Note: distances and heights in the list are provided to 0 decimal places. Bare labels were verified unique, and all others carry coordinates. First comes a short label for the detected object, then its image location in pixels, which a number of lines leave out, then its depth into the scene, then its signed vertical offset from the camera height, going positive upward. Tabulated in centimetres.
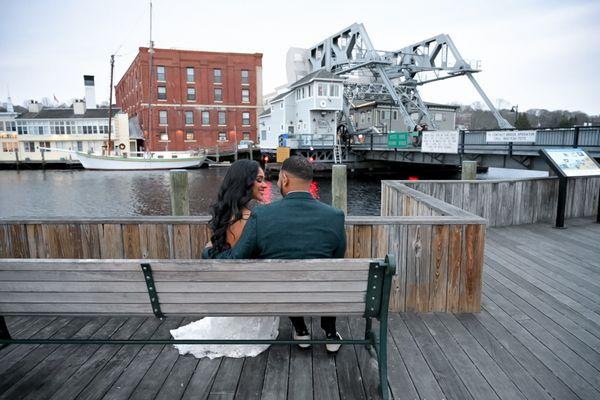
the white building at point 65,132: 5578 +215
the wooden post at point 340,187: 886 -89
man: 281 -56
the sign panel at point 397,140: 2923 +73
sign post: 840 -36
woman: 306 -78
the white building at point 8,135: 5695 +166
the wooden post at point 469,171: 1022 -56
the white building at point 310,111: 3991 +408
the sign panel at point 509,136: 1808 +69
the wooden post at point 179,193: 700 -83
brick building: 5581 +761
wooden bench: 246 -92
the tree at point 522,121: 6856 +528
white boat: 4734 -171
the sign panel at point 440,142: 2309 +49
